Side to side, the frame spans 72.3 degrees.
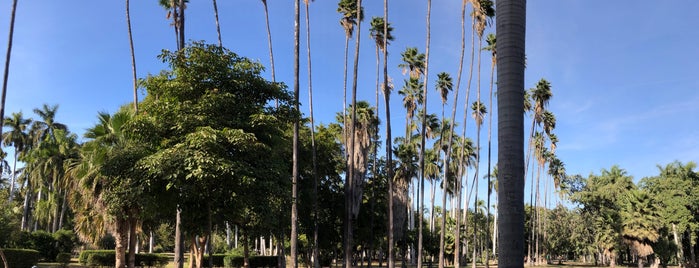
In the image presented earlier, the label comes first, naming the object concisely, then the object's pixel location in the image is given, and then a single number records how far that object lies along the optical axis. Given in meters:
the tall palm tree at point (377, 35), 37.47
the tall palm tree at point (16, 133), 53.16
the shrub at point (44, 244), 37.09
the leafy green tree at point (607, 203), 60.88
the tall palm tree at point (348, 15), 35.81
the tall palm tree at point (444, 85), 44.66
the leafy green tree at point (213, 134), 14.29
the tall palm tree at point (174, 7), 26.22
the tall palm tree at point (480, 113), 49.51
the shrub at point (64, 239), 39.06
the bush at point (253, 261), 38.16
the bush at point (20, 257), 25.81
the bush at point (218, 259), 39.00
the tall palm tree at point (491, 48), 43.22
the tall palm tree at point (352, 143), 31.90
